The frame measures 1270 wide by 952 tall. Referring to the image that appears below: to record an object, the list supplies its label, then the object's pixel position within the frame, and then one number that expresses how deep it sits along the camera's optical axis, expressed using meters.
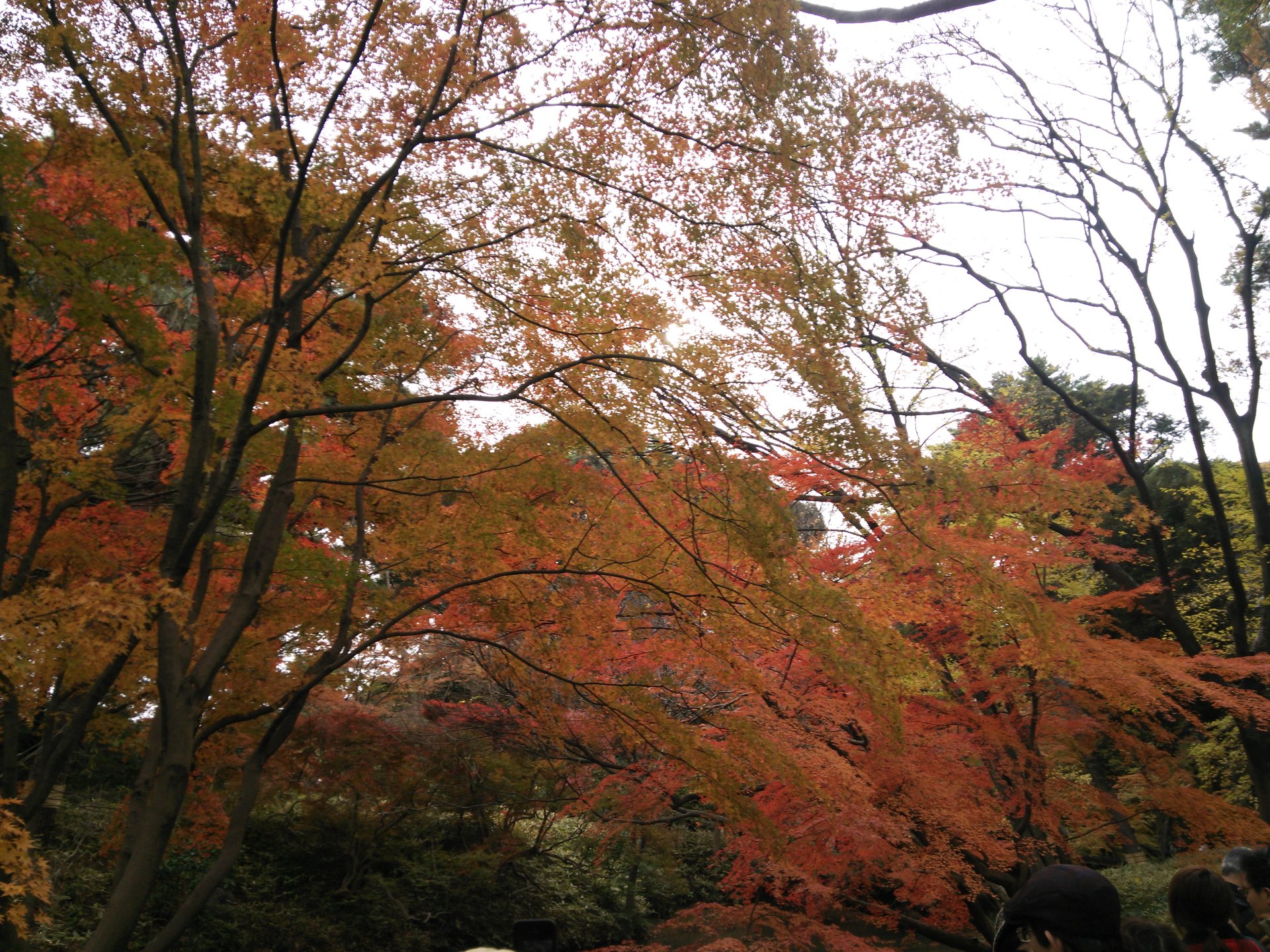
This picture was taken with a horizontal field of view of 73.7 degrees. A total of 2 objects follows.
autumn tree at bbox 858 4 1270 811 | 9.56
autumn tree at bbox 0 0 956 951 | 4.67
